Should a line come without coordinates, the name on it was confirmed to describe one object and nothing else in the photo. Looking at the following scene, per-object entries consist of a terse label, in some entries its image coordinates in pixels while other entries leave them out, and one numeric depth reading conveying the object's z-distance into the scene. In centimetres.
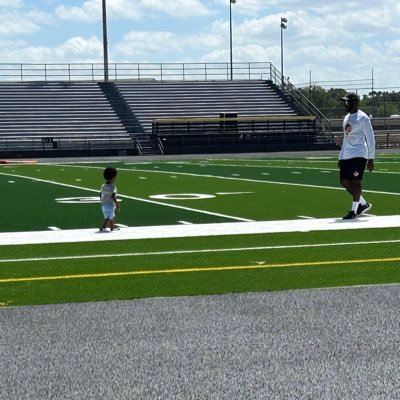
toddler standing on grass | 1375
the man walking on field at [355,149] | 1470
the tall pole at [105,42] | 6619
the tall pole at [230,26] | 7907
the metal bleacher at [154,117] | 5466
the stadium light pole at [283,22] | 8088
